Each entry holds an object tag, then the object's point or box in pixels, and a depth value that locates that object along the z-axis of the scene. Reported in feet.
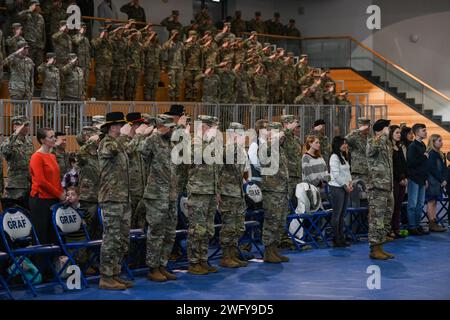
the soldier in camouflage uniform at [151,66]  62.03
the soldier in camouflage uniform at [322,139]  49.19
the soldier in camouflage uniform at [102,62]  58.23
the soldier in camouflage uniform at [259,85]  66.39
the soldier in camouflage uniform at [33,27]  55.57
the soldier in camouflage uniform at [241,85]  64.08
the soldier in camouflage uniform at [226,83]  62.69
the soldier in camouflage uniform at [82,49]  56.54
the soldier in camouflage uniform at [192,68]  64.75
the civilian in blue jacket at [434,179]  49.08
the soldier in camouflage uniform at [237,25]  80.38
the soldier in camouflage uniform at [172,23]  71.87
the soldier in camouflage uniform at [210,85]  61.62
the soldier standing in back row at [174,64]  63.21
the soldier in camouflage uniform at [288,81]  70.79
